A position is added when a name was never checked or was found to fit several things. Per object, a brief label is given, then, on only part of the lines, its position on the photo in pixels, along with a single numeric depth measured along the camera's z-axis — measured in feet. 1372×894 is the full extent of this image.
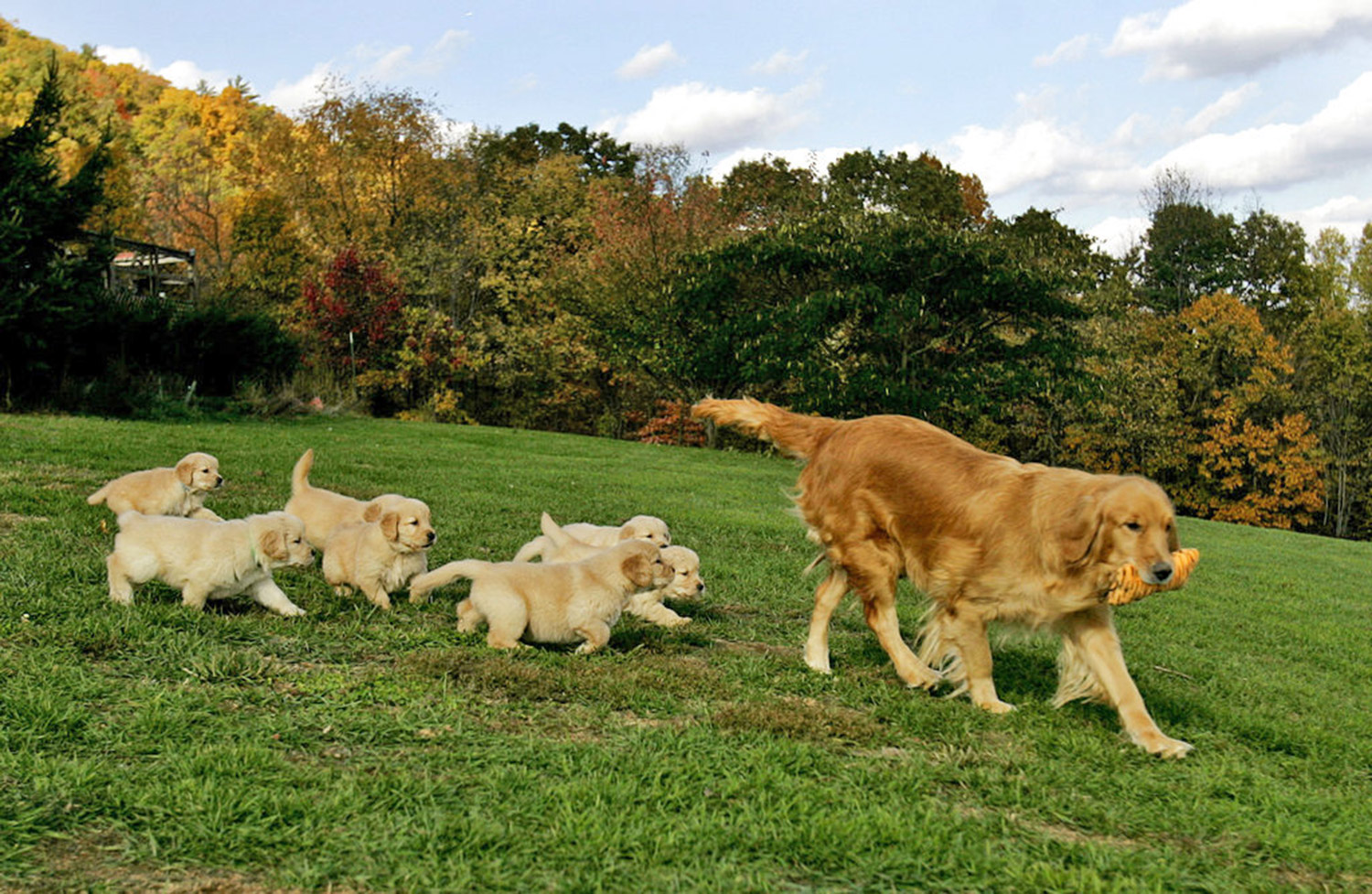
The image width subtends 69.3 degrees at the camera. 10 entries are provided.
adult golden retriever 16.53
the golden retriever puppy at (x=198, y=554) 19.42
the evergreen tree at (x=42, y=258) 58.59
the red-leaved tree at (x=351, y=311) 117.29
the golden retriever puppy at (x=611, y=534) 25.22
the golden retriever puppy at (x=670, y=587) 23.12
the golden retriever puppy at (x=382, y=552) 21.67
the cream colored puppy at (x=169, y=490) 26.43
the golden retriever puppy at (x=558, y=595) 18.99
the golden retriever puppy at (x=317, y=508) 24.99
